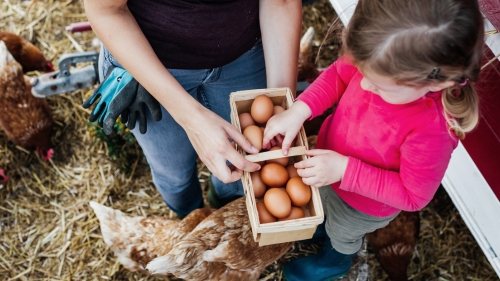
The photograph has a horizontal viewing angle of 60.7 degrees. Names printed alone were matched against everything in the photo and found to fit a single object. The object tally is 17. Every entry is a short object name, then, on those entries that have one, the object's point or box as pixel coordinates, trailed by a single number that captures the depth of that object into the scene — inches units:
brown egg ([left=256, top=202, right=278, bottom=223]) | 44.0
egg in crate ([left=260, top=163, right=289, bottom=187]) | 46.0
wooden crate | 40.2
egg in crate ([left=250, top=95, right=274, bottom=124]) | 46.1
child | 33.3
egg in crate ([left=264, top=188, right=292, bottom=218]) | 43.8
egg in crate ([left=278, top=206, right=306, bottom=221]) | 44.6
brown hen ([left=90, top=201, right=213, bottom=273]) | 67.8
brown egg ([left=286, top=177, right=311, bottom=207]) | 44.4
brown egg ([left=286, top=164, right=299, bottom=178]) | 47.3
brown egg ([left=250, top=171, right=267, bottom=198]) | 46.4
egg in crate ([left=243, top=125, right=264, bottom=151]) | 44.9
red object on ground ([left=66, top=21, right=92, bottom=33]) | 100.6
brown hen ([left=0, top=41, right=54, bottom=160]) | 89.4
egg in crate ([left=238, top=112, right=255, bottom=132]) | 47.7
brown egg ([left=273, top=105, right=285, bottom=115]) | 47.8
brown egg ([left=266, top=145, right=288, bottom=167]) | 47.3
